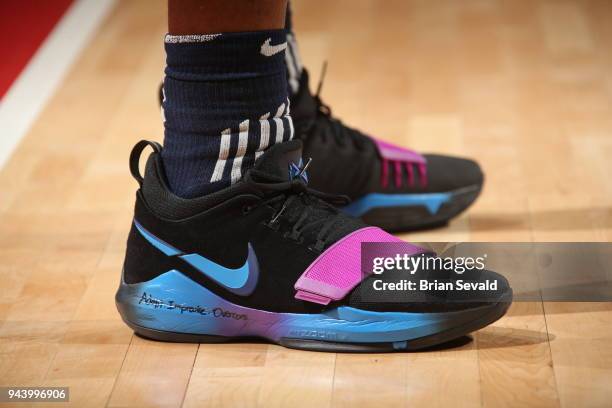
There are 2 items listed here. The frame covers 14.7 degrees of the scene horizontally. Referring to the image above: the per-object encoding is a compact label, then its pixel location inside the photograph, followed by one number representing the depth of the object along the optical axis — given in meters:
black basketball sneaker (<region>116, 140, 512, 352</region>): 1.80
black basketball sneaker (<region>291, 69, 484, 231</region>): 2.02
